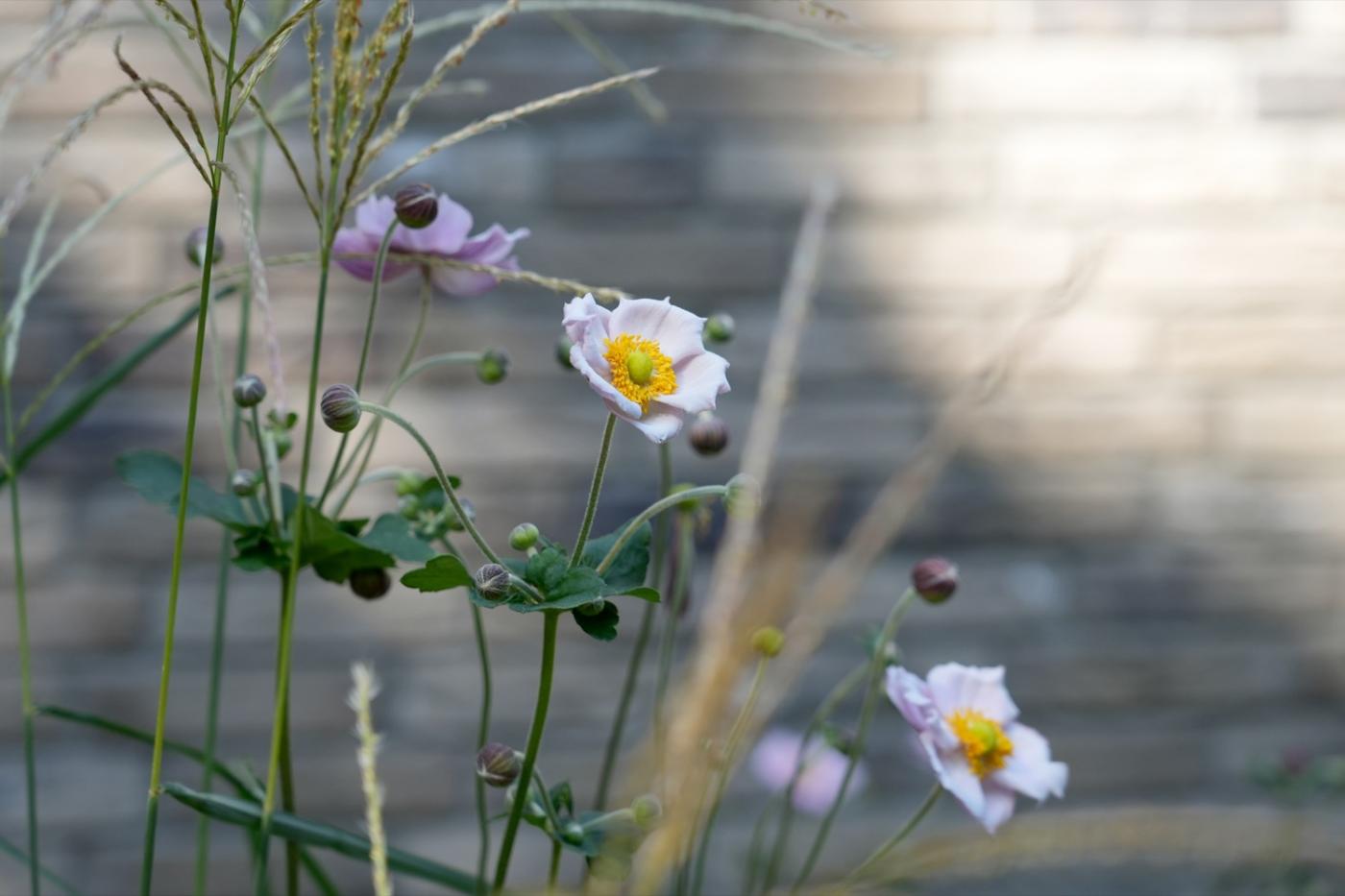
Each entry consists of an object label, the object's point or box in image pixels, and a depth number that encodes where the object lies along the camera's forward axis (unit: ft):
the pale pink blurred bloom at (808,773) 6.22
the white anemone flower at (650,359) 3.76
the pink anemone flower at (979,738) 3.96
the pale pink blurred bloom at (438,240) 4.04
